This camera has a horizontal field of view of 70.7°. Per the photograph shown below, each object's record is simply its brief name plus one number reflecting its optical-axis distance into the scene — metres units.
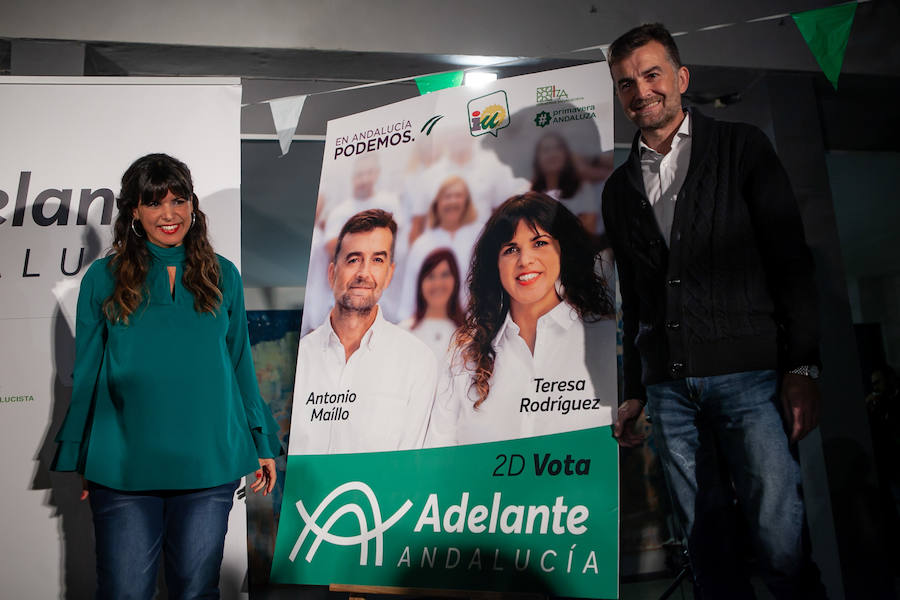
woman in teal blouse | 1.72
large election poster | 1.94
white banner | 2.41
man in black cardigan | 1.71
